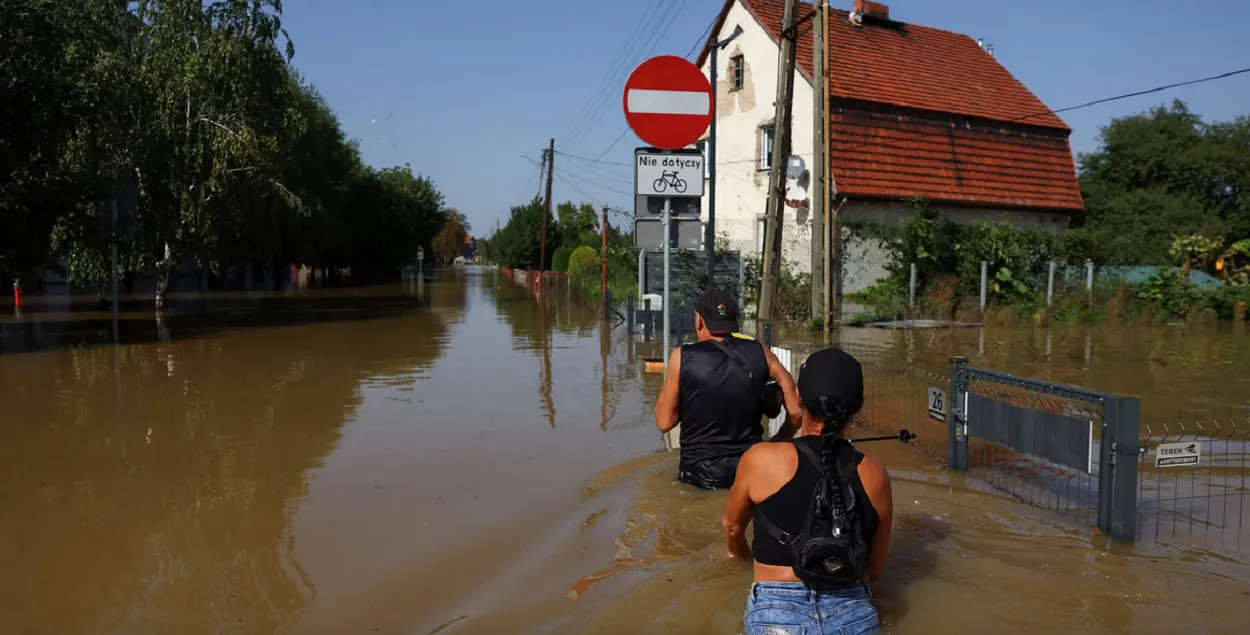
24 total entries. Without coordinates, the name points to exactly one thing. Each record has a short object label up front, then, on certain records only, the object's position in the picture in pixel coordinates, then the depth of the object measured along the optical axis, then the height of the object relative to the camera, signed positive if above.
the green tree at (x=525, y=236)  69.25 +2.37
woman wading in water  2.90 -0.79
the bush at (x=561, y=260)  51.22 +0.40
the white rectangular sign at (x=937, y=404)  6.81 -0.99
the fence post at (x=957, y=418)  6.46 -1.06
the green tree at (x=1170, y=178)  34.19 +3.80
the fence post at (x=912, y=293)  22.59 -0.57
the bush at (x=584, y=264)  31.30 +0.12
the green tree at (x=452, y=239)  146.35 +4.58
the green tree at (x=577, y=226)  49.69 +2.71
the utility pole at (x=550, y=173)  54.19 +5.61
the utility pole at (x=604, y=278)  21.77 -0.25
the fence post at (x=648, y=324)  17.94 -1.08
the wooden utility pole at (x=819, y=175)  18.01 +1.90
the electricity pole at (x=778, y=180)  17.50 +1.72
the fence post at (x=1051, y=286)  23.13 -0.37
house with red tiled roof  24.17 +3.82
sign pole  6.80 +0.22
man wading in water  4.95 -0.65
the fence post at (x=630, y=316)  18.80 -0.98
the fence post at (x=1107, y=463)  4.82 -1.02
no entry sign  6.76 +1.22
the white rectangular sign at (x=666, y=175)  6.89 +0.69
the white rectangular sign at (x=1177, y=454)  4.79 -0.94
